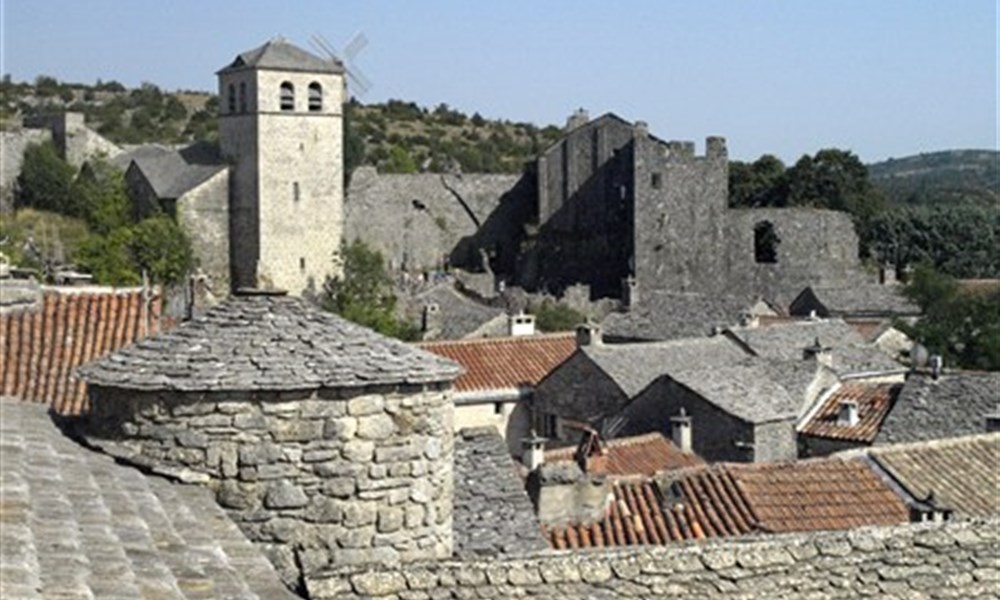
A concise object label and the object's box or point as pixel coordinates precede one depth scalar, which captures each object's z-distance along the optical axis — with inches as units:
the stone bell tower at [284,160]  2305.6
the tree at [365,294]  1699.1
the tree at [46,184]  2495.1
